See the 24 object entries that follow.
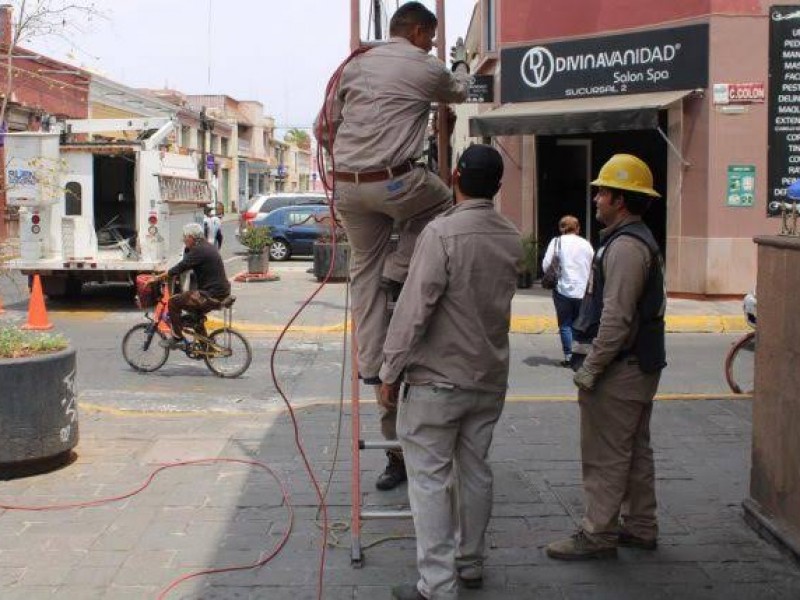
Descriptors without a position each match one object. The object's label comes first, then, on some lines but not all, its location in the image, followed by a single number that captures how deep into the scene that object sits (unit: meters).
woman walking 10.27
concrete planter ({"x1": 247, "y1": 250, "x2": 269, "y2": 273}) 19.23
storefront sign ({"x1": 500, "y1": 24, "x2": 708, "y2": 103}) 15.14
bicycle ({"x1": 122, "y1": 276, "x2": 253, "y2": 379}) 10.05
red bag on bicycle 11.34
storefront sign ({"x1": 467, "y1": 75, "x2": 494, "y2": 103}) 17.41
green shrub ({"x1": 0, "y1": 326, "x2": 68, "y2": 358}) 5.84
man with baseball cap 3.78
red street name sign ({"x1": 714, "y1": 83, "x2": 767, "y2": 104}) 14.76
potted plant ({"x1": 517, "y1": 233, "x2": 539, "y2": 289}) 16.89
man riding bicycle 10.12
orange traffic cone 12.89
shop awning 14.93
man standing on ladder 4.21
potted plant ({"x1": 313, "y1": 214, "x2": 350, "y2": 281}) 18.09
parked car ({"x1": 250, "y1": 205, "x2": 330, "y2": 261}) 24.66
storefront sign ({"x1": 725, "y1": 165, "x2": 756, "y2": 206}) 14.87
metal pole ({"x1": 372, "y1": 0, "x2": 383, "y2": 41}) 5.35
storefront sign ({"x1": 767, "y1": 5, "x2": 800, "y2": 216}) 14.64
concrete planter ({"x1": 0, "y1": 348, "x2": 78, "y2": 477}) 5.59
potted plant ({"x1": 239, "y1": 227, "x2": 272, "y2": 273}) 18.94
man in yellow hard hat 4.26
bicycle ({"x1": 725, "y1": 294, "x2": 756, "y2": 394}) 9.05
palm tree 106.09
